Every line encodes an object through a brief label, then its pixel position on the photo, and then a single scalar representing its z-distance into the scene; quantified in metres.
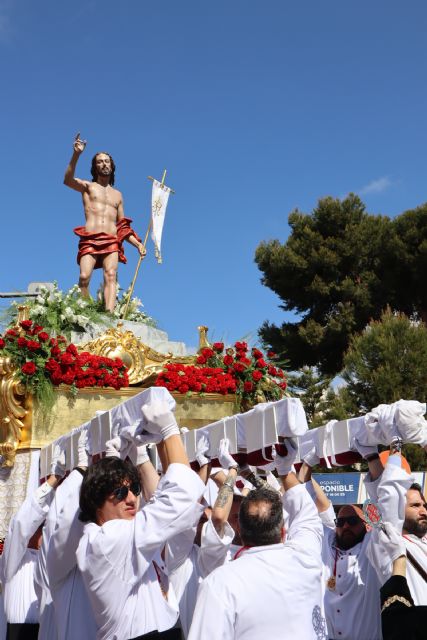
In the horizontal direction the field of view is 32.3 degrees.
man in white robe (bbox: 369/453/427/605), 3.04
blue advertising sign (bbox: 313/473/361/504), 12.57
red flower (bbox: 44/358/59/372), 8.84
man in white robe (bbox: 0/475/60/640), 4.50
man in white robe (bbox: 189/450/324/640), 2.53
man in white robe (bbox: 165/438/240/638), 3.28
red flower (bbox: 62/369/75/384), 8.88
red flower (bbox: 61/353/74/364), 8.84
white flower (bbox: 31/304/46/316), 9.36
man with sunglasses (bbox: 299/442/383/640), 4.11
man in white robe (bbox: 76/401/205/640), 2.84
